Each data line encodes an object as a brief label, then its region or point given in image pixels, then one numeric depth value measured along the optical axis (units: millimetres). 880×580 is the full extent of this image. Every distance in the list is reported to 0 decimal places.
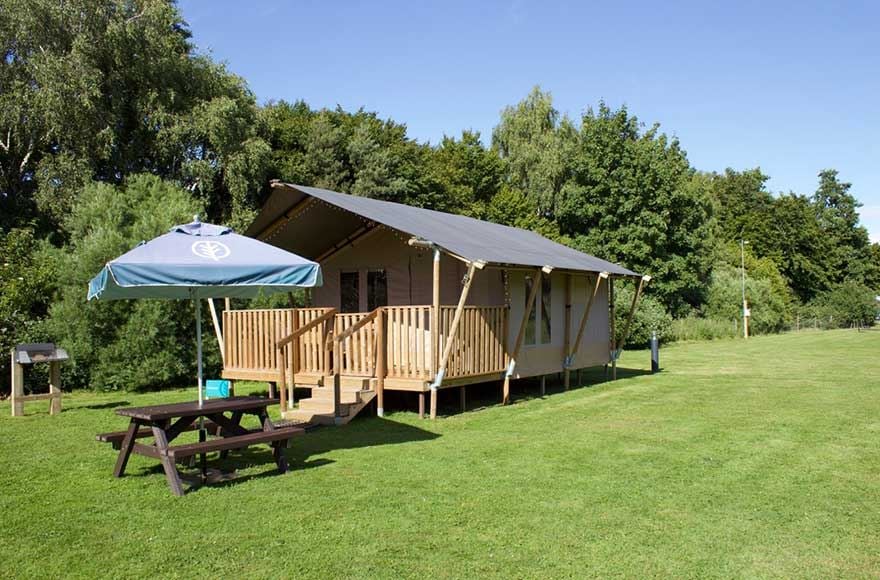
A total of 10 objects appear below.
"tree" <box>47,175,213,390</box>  15844
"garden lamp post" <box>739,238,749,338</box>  42975
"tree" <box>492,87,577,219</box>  43594
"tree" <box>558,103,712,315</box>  38406
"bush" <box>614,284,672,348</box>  30344
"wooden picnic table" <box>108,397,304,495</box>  6691
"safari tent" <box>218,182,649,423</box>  11523
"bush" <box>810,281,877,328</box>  59281
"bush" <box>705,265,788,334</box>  44656
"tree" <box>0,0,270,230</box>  22422
